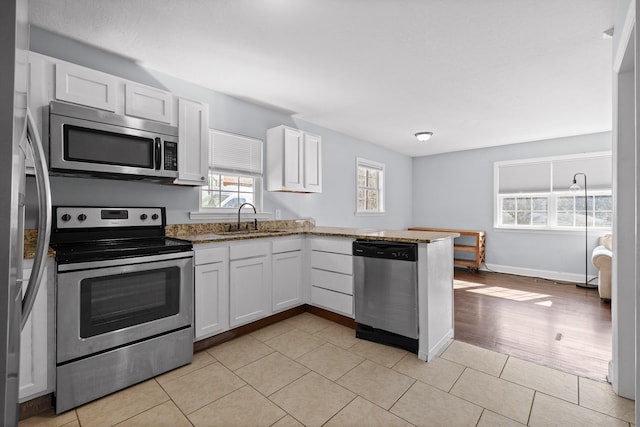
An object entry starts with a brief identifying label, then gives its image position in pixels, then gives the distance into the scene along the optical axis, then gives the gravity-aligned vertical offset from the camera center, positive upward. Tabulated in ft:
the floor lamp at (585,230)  15.52 -0.83
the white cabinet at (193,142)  8.91 +2.12
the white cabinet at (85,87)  6.97 +3.00
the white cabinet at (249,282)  9.11 -2.14
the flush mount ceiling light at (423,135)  15.60 +4.03
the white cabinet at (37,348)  5.64 -2.55
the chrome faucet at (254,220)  11.36 -0.28
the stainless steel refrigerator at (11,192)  2.36 +0.16
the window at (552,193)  16.60 +1.28
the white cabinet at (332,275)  9.95 -2.07
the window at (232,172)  11.03 +1.56
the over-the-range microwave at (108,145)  6.73 +1.65
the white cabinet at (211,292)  8.27 -2.21
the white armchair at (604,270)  12.95 -2.33
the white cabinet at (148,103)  7.97 +2.98
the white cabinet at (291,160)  12.02 +2.17
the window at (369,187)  18.21 +1.69
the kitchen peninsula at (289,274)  8.25 -1.90
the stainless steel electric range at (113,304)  6.05 -2.01
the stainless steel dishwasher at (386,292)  8.28 -2.23
